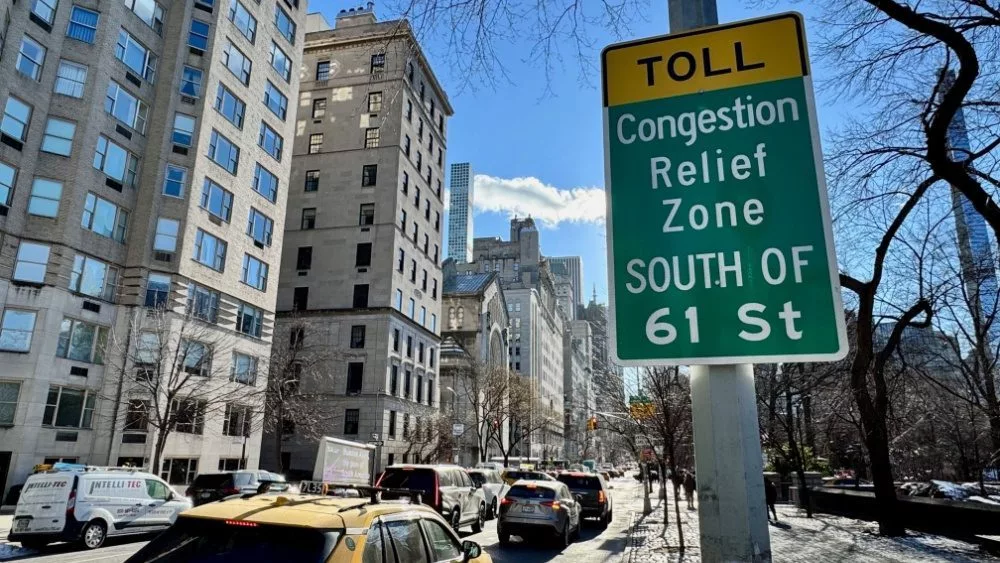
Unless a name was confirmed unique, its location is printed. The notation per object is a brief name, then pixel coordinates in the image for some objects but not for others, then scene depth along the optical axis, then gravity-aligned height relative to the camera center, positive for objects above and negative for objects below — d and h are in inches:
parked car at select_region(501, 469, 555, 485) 1300.0 -82.7
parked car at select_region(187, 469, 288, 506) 857.5 -73.5
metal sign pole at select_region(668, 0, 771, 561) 84.0 -3.4
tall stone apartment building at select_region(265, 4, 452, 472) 1854.1 +560.8
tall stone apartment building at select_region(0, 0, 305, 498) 1038.4 +397.4
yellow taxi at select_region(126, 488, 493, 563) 174.2 -29.0
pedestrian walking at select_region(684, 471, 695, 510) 1296.9 -99.0
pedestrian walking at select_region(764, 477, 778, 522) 807.7 -67.3
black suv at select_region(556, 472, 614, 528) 916.0 -80.4
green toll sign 89.1 +36.0
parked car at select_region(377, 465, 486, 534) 677.3 -55.7
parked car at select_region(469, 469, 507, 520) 929.6 -77.3
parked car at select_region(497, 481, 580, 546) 661.3 -79.1
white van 581.6 -75.2
